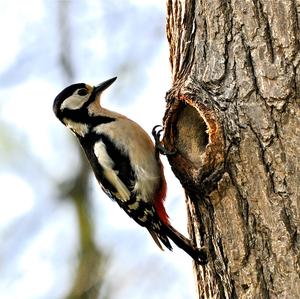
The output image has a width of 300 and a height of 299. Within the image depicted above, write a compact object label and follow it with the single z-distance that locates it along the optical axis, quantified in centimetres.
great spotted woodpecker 896
